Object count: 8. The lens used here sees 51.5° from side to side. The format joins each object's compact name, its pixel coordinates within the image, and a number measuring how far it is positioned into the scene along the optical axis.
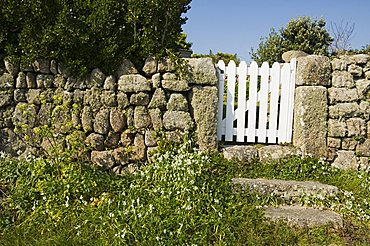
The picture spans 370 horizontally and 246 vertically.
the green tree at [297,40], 11.38
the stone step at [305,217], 4.04
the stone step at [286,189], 4.67
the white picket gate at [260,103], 5.53
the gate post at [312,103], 5.45
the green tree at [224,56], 10.85
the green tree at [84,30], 4.82
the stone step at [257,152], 5.38
